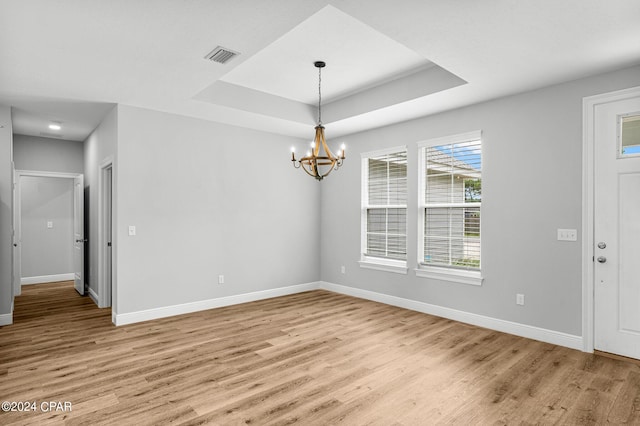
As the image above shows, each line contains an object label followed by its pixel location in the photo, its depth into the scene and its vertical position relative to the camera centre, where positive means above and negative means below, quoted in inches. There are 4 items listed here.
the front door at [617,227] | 129.5 -6.9
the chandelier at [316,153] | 154.3 +24.8
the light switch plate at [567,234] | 141.8 -10.4
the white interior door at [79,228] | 242.1 -13.4
